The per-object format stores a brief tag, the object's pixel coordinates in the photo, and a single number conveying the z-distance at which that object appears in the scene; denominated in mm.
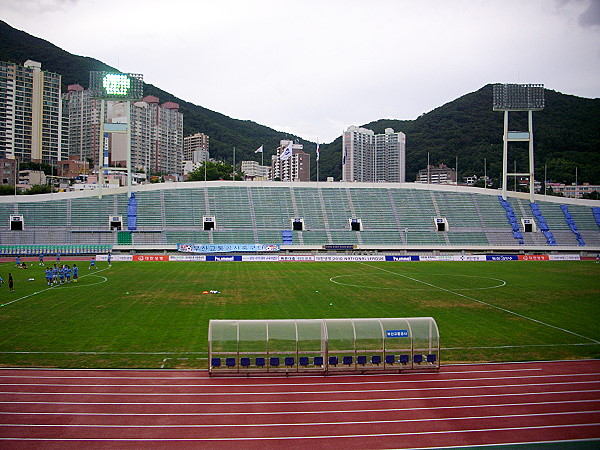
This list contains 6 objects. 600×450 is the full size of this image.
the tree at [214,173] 111688
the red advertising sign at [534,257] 56594
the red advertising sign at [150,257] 51188
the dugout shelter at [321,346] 15180
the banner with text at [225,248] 55906
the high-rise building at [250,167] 187000
